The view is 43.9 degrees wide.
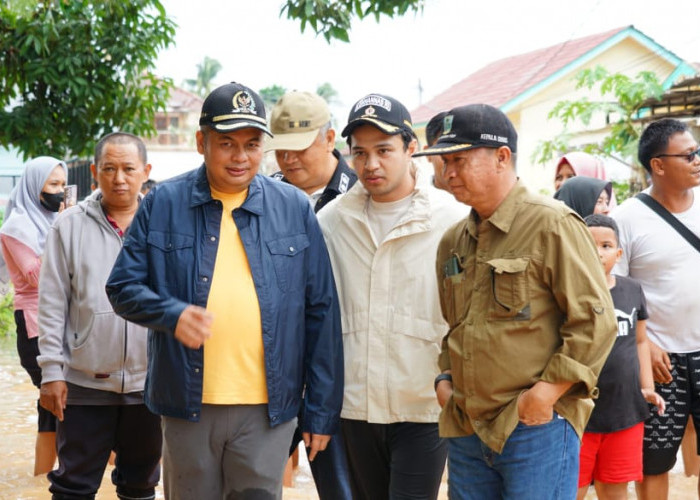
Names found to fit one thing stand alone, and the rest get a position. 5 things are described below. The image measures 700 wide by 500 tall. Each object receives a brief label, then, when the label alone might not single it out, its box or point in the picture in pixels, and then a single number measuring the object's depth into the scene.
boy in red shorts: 4.52
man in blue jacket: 3.34
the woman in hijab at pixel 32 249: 5.86
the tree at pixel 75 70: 9.77
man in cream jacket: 3.58
